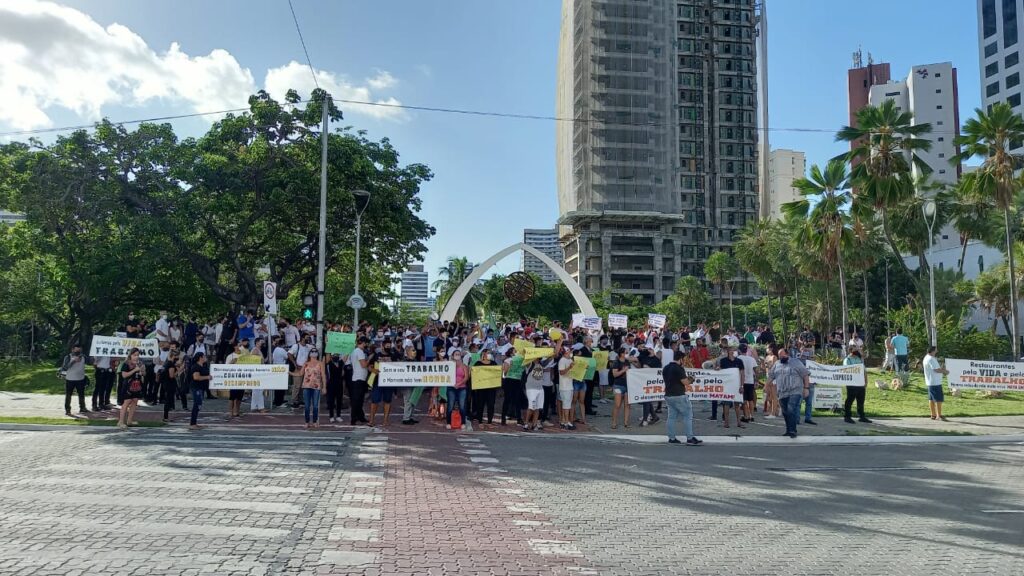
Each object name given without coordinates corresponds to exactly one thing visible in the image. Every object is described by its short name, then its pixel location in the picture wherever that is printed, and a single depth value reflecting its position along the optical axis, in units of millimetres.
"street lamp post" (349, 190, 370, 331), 25594
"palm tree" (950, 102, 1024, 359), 26875
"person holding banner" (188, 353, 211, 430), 15148
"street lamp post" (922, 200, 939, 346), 27997
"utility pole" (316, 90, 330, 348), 20438
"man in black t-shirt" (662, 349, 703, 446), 13922
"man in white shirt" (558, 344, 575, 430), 15919
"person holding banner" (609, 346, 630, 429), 16297
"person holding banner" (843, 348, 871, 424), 17734
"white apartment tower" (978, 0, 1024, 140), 86938
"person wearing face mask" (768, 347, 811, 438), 15336
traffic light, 20598
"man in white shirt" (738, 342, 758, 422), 17078
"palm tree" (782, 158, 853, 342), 33750
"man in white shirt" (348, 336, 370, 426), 15664
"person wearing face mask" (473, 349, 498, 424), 16312
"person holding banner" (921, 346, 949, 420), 17375
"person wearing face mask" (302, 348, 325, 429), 15406
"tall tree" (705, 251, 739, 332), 78938
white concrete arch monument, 36156
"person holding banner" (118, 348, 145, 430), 14773
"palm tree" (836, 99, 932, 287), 29953
